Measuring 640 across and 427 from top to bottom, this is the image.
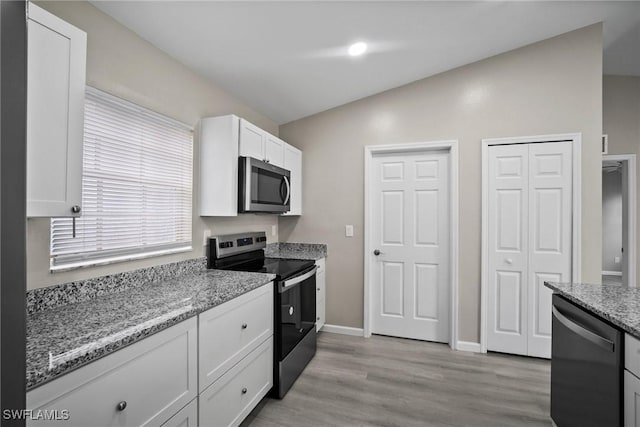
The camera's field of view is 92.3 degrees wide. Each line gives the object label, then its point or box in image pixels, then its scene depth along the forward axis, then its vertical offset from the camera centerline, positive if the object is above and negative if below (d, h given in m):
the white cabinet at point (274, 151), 2.87 +0.61
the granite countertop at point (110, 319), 0.91 -0.44
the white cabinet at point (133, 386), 0.91 -0.61
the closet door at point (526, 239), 2.88 -0.20
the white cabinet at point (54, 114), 1.02 +0.34
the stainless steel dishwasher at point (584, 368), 1.29 -0.72
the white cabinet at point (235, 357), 1.53 -0.83
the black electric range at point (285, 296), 2.24 -0.67
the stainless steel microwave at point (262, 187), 2.41 +0.23
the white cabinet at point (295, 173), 3.31 +0.47
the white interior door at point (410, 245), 3.26 -0.31
